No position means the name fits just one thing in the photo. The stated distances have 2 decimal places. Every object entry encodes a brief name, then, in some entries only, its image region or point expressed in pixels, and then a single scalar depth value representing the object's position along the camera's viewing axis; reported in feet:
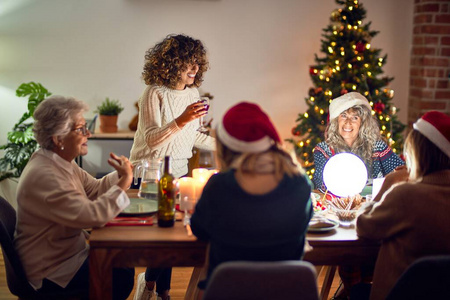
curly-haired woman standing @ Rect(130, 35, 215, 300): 9.68
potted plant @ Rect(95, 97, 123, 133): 15.62
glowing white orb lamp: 8.25
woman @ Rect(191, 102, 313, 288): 5.90
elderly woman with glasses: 6.89
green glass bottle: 7.36
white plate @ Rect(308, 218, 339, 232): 7.30
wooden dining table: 6.88
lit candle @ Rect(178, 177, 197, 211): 7.52
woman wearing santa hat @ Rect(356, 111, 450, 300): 6.41
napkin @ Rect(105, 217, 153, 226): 7.41
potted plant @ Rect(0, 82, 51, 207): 14.87
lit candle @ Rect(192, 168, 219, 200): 7.55
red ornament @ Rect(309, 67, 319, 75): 14.96
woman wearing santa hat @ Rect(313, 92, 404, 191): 10.37
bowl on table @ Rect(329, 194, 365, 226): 7.82
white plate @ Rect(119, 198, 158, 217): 7.70
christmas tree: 14.43
